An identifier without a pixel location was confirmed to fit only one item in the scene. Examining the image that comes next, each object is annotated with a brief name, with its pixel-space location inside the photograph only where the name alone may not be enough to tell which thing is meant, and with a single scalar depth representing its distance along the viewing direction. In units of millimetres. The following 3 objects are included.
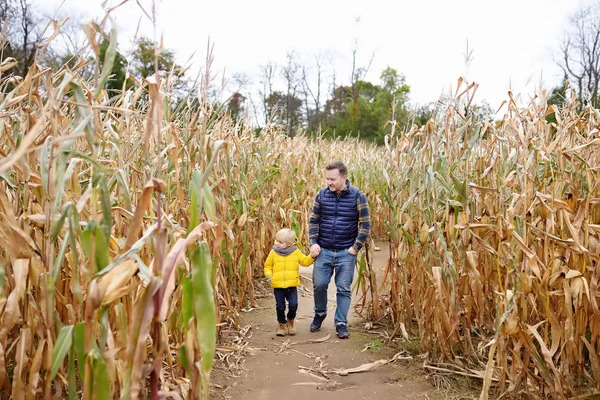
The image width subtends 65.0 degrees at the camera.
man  4074
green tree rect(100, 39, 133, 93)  20500
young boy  4031
